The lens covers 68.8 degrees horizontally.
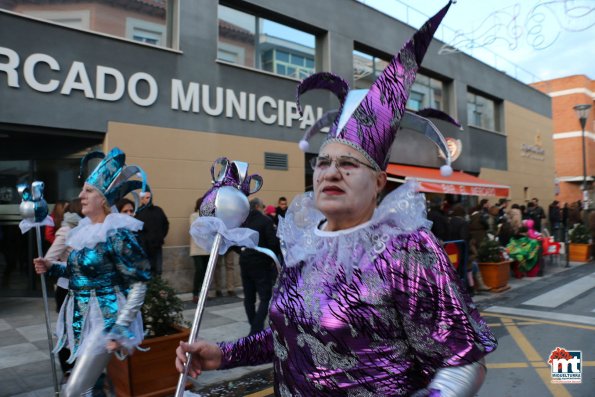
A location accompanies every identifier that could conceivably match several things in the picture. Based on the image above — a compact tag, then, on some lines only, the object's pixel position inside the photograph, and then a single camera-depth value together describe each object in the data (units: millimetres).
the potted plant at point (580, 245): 13039
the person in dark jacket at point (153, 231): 7411
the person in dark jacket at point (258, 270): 5387
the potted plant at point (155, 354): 3832
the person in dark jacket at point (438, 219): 7539
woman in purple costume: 1222
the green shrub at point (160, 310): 4141
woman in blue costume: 2945
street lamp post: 15219
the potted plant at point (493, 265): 8797
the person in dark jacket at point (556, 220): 18281
